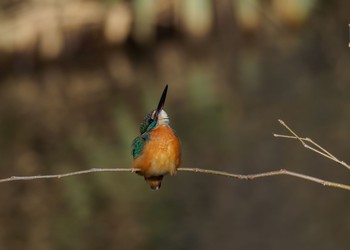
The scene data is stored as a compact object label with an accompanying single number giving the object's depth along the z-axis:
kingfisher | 6.37
